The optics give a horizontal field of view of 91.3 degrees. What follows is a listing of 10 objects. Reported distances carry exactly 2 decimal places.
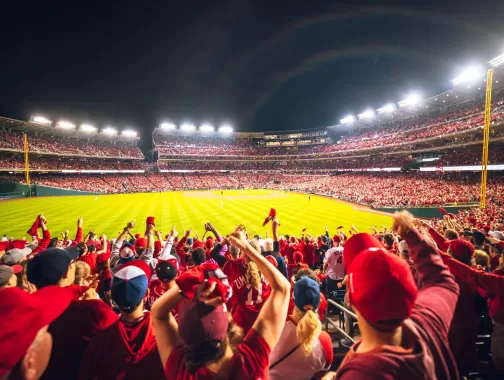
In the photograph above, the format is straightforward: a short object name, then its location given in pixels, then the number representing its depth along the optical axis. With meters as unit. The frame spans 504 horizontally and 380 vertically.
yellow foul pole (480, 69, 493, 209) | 19.83
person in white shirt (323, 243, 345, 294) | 6.45
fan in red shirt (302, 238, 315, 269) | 8.36
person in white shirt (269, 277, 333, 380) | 2.25
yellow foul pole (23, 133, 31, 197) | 44.31
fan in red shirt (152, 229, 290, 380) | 1.58
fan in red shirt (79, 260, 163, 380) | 2.16
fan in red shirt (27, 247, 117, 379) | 2.19
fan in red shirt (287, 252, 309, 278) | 7.13
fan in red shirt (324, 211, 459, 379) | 1.31
